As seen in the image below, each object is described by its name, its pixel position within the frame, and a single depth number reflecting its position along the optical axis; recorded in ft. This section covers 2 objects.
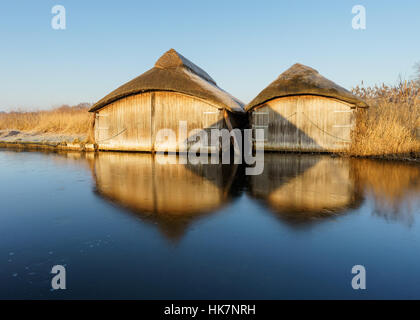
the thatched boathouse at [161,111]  50.14
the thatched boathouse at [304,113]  51.21
